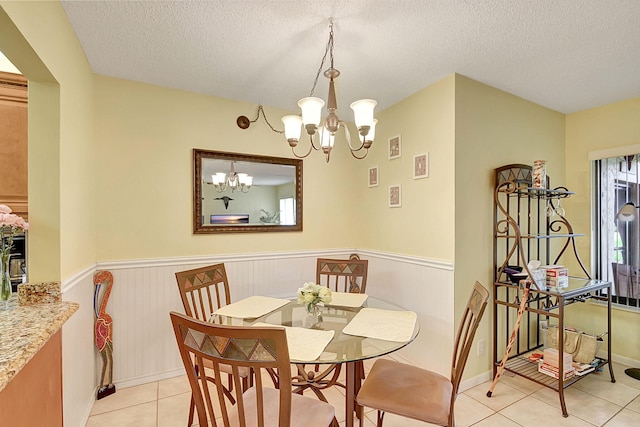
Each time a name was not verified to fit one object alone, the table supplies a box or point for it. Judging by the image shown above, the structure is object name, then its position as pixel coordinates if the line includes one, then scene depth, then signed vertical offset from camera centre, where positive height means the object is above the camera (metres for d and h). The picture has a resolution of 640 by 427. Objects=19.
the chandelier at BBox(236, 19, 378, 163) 1.68 +0.53
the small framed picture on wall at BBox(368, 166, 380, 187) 3.25 +0.39
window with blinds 2.85 -0.13
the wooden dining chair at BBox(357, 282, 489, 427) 1.44 -0.90
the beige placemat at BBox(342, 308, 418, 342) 1.57 -0.61
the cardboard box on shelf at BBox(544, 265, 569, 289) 2.38 -0.50
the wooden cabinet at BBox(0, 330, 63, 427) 1.03 -0.69
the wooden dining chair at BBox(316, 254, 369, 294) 2.60 -0.48
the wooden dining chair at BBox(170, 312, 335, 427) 1.01 -0.47
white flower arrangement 1.84 -0.49
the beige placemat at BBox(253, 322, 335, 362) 1.33 -0.61
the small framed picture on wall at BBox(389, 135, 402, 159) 2.94 +0.65
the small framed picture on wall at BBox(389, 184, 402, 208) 2.94 +0.17
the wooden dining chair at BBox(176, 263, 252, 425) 1.93 -0.50
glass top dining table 1.39 -0.62
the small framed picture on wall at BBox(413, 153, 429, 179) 2.64 +0.42
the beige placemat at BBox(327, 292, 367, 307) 2.06 -0.60
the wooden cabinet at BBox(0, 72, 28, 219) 1.80 +0.42
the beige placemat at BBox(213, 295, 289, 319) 1.89 -0.61
